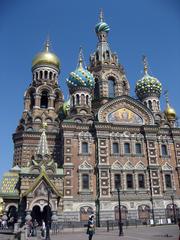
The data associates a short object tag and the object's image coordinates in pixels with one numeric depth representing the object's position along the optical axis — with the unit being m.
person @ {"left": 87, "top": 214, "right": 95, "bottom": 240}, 12.72
